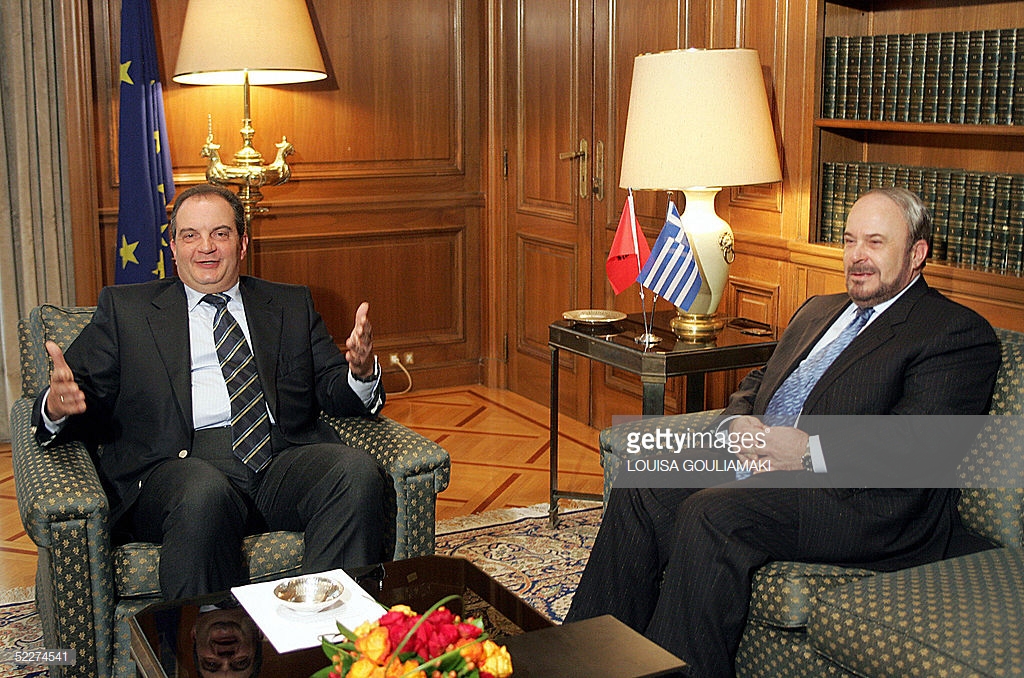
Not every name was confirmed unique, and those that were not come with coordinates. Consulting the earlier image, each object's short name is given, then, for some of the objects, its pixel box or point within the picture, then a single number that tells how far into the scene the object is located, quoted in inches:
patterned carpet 117.8
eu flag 171.2
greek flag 125.2
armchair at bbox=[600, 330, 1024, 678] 76.1
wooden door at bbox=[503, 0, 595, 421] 186.4
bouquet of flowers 58.1
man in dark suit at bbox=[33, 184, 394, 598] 99.4
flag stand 128.8
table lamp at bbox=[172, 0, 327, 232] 157.5
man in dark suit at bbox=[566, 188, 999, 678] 92.5
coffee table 72.9
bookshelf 117.5
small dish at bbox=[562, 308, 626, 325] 138.9
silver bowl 78.8
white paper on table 76.0
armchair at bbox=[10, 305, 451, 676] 89.7
